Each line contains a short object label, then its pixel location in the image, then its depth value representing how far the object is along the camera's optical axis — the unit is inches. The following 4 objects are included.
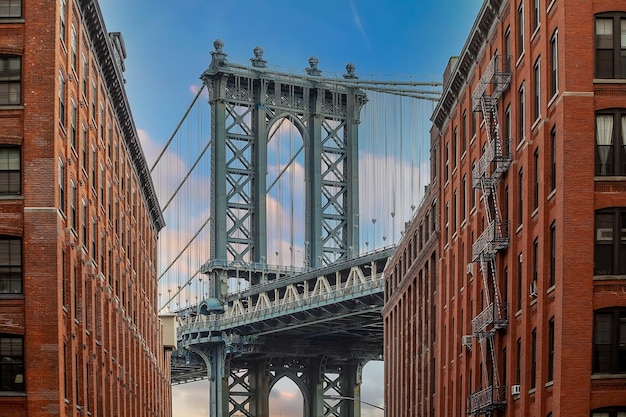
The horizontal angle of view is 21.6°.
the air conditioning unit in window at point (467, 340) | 2874.0
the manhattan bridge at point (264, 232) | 7007.9
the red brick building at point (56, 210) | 2225.6
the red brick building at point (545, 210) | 2098.9
